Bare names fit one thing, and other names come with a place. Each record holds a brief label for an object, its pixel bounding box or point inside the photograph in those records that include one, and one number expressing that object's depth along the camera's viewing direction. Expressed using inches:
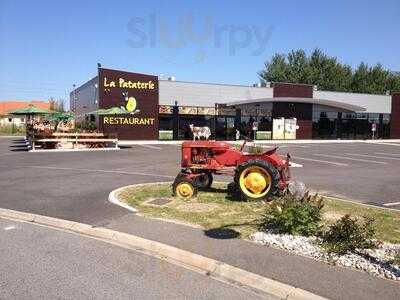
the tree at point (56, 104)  4239.7
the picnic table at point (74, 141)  1160.7
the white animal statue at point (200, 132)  1655.8
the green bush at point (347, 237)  281.6
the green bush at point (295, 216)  316.2
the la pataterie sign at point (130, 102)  1510.8
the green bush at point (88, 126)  1567.7
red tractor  439.5
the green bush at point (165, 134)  1633.0
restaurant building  1546.5
